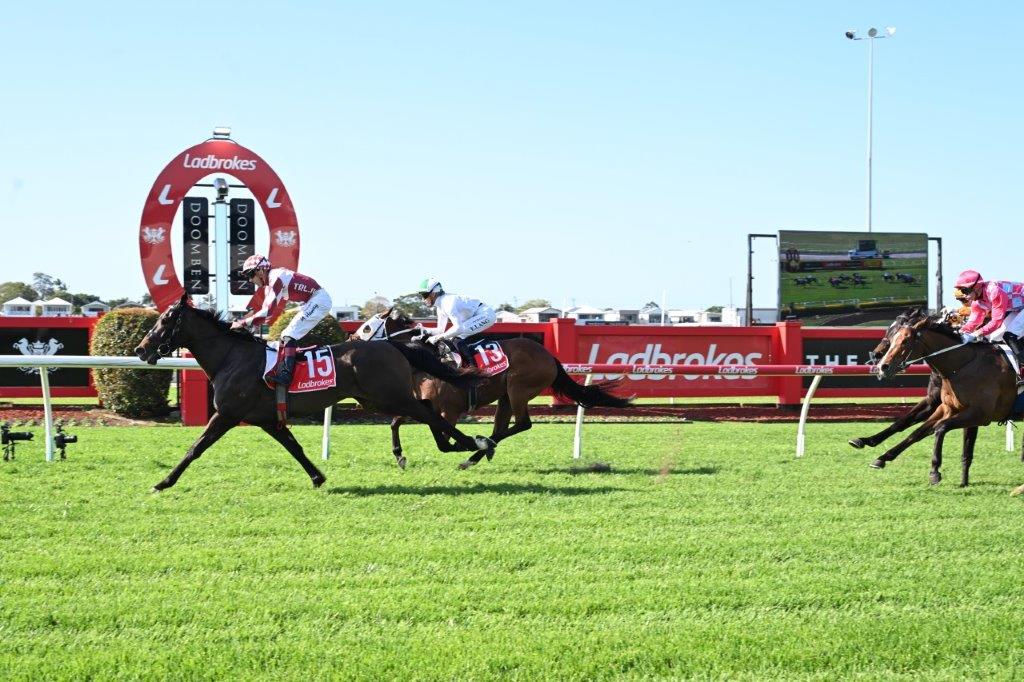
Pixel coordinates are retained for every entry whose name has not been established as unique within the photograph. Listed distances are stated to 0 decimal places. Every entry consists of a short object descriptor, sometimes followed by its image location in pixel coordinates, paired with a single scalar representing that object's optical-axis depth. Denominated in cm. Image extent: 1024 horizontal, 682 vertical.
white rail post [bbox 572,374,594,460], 1094
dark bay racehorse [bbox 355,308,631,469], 1016
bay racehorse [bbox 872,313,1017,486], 908
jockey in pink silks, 934
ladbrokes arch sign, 1641
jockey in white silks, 1022
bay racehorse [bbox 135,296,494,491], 851
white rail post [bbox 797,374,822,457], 1118
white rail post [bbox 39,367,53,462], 998
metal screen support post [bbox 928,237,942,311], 2806
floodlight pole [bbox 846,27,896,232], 3228
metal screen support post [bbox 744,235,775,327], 2475
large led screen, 2698
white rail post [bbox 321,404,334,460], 1034
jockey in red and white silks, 872
